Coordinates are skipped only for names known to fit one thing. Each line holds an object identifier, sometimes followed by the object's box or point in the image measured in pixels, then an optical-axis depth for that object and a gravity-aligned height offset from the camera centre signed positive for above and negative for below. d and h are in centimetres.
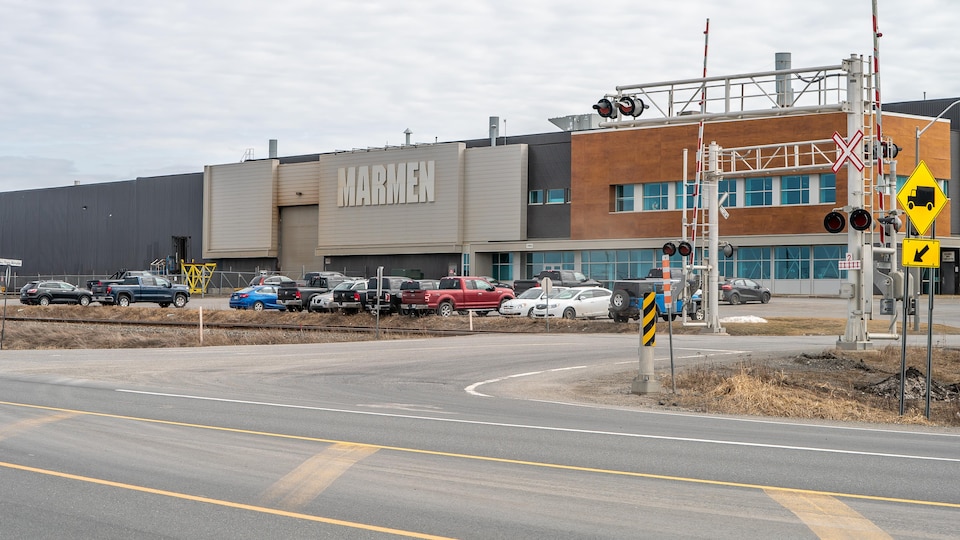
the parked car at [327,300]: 4711 -108
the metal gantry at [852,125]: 2450 +382
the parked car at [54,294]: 5850 -107
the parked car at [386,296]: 4544 -85
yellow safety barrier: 8242 -2
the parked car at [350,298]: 4581 -95
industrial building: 6341 +514
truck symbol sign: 1562 +125
